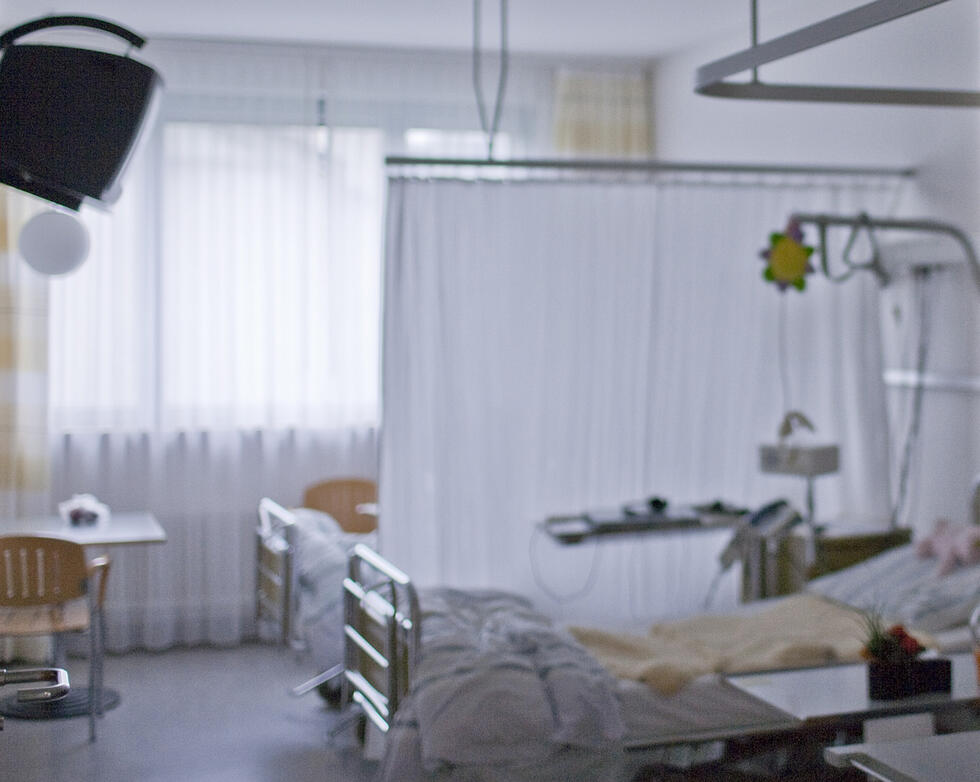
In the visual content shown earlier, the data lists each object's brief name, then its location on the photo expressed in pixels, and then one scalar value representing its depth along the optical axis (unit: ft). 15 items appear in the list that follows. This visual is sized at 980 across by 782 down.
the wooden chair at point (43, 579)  12.50
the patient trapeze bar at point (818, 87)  7.23
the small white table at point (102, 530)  13.88
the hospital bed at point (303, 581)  13.37
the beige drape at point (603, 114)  18.54
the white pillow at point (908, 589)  11.27
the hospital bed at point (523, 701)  9.07
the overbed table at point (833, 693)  9.11
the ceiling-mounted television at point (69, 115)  6.64
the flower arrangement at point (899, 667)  9.30
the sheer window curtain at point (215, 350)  17.07
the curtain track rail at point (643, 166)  11.99
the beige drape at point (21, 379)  16.16
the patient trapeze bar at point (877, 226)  12.78
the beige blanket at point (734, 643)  10.19
